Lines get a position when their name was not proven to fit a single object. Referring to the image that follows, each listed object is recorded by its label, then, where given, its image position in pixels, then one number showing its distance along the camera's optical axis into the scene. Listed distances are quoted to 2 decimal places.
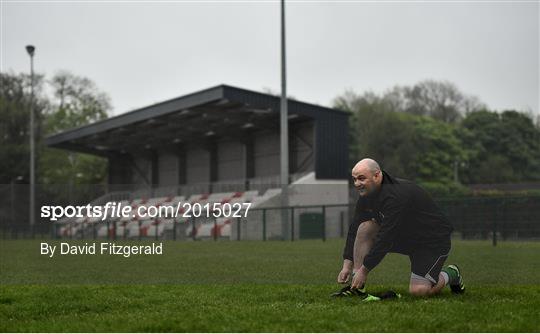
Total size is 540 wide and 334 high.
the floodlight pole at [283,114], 25.24
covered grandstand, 19.47
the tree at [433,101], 68.06
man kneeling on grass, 6.70
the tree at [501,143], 58.50
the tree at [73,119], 50.75
